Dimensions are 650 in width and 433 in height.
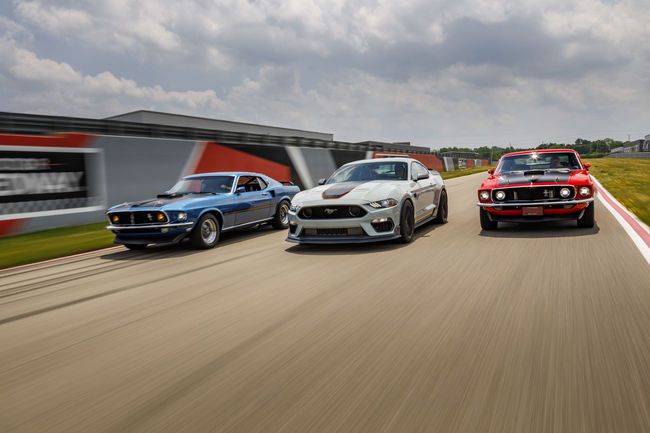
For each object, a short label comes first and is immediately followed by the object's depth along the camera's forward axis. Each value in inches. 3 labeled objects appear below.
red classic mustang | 296.0
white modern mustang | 271.7
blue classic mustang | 309.6
